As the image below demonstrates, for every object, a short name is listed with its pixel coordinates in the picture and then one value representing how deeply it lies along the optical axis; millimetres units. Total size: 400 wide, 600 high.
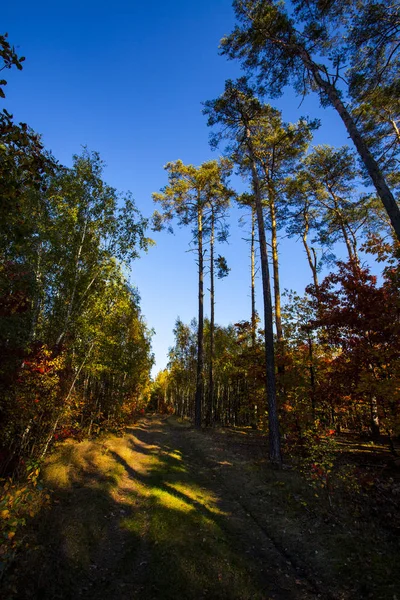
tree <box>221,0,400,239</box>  9062
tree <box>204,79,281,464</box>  11297
